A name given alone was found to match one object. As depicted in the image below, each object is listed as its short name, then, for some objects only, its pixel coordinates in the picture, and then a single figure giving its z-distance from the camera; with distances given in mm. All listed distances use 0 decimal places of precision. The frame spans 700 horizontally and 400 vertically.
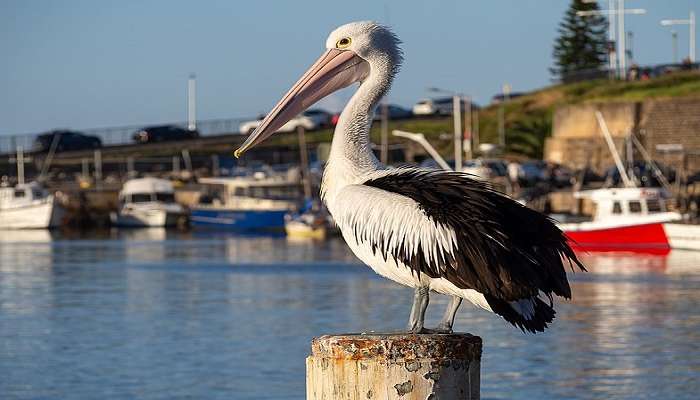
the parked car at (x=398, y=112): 82875
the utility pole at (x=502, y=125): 70375
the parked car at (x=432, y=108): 83438
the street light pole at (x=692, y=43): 74006
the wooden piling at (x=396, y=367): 5180
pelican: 5809
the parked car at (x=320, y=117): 82812
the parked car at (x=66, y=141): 83062
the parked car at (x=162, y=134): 84625
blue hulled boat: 60625
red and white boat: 39312
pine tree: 80438
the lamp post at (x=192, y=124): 89950
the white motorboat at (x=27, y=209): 64688
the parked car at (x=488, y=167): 55844
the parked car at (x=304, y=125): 81062
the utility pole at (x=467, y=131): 60125
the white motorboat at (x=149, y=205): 63688
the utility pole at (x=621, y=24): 66562
